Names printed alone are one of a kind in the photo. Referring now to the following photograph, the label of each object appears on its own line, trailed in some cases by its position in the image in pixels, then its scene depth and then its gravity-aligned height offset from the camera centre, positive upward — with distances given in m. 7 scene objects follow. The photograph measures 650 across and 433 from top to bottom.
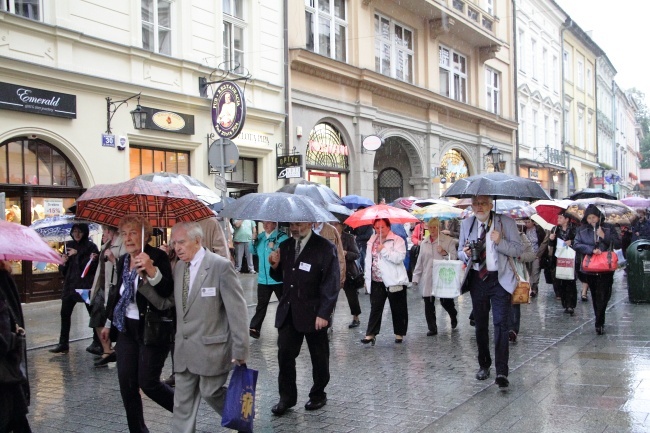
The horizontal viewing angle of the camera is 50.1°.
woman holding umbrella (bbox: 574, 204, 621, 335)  9.73 -0.53
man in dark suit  6.07 -0.82
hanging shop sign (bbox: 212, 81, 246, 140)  15.49 +2.38
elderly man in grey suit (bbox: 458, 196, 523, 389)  6.95 -0.63
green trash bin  13.12 -1.23
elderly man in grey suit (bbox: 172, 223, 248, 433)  4.80 -0.79
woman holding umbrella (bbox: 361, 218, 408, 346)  9.17 -0.87
